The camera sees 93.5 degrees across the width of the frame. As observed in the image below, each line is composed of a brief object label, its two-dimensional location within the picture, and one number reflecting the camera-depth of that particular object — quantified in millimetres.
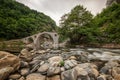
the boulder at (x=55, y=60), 4170
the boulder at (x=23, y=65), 4409
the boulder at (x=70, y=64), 4054
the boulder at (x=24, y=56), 5606
